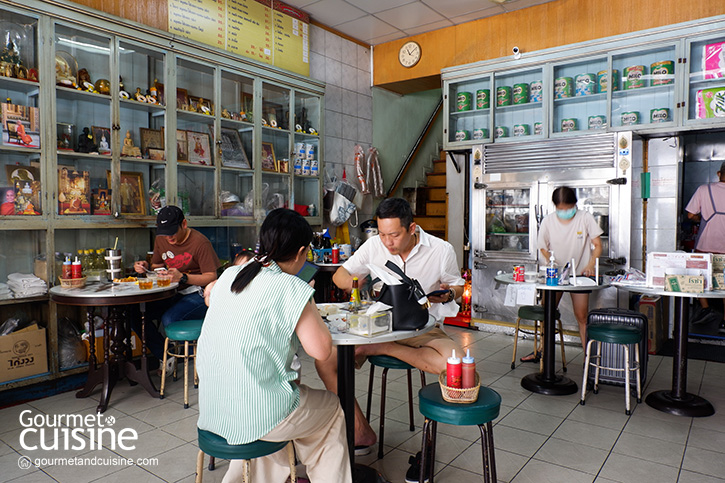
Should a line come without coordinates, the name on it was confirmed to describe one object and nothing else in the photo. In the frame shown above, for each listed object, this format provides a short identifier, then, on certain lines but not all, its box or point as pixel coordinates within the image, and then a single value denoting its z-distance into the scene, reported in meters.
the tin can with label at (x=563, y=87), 5.83
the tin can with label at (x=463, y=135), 6.52
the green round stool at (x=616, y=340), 3.76
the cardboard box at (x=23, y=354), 3.82
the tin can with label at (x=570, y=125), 5.80
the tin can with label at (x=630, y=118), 5.38
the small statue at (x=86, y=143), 4.28
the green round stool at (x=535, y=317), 4.64
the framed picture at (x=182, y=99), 4.93
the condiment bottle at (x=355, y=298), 2.70
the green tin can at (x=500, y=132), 6.27
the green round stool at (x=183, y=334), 3.82
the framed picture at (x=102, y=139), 4.39
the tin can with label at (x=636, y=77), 5.41
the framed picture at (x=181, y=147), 4.93
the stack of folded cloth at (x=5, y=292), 3.86
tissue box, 2.31
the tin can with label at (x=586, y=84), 5.69
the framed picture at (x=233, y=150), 5.37
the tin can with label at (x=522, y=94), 6.10
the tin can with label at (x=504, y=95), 6.25
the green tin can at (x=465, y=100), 6.53
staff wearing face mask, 4.84
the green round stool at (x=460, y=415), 2.19
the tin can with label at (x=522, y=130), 6.11
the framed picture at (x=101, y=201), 4.36
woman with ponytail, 1.90
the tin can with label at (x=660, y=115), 5.22
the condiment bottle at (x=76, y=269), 3.83
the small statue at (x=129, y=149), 4.53
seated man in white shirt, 2.84
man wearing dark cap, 4.32
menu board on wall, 5.23
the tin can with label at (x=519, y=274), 4.14
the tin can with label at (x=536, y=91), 5.96
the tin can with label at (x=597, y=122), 5.60
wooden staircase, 7.99
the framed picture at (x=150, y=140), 4.73
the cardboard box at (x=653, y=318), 5.22
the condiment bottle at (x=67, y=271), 3.84
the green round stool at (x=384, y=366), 2.94
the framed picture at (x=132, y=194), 4.56
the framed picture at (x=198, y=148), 5.06
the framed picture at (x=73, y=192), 4.14
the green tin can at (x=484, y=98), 6.39
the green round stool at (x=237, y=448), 1.93
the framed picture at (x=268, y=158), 5.76
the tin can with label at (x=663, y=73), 5.22
